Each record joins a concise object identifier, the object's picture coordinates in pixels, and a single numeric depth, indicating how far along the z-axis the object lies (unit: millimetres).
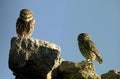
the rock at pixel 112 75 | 13461
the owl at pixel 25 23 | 14055
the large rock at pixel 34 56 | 11648
